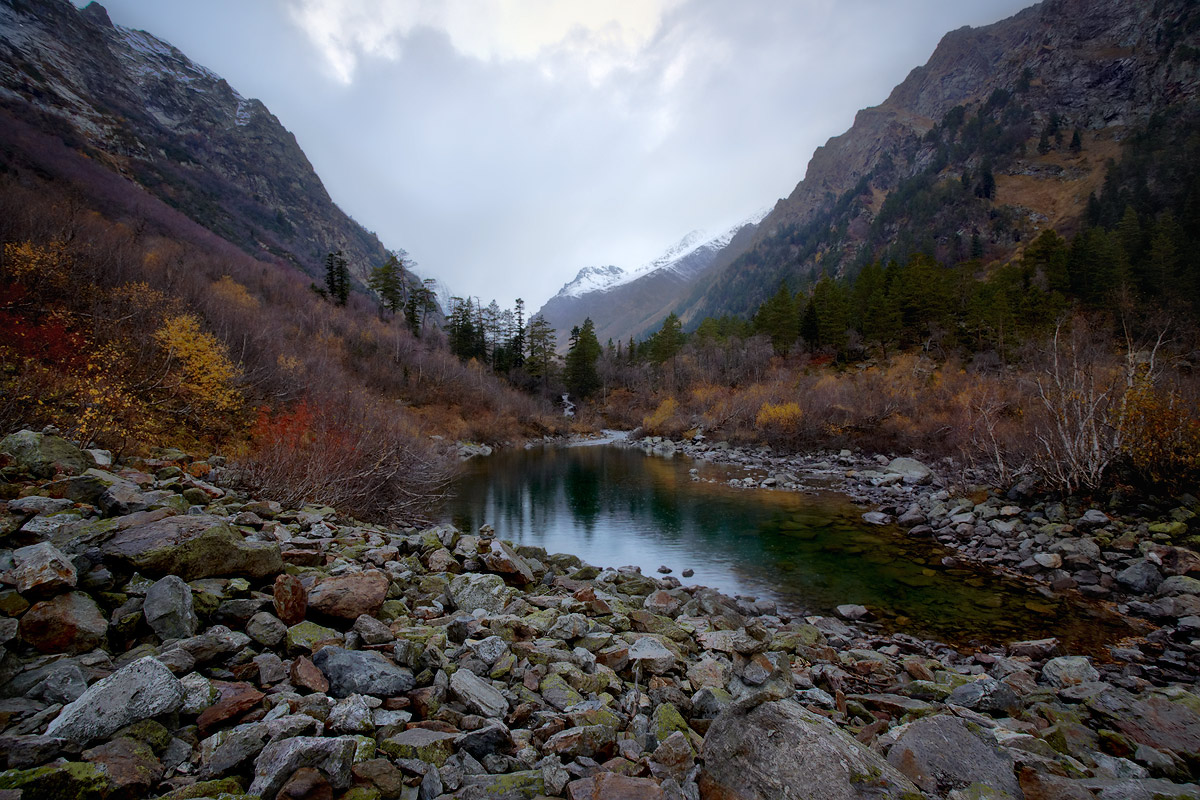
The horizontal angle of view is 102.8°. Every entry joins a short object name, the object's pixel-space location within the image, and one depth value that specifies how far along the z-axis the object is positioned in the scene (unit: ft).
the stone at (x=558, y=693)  14.78
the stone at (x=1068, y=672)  22.49
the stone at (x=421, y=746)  10.75
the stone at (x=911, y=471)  76.87
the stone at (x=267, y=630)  13.48
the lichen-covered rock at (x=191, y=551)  14.43
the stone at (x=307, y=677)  12.03
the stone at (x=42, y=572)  11.37
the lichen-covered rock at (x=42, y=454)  18.94
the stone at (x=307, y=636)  13.73
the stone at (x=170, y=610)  12.37
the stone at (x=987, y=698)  19.88
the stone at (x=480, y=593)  22.51
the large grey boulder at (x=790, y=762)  10.50
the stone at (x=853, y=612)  33.32
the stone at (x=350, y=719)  10.84
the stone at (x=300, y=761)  8.55
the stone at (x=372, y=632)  15.42
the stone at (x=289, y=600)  15.02
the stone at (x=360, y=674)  12.67
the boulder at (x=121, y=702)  8.59
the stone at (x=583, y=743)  12.00
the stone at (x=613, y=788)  10.32
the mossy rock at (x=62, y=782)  7.11
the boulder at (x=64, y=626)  10.71
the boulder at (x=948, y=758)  12.17
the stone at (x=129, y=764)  7.91
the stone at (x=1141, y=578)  32.99
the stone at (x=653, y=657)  18.48
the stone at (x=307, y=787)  8.53
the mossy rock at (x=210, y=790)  7.91
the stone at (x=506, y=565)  29.17
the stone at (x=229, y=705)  9.86
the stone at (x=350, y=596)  16.57
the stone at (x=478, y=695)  13.21
